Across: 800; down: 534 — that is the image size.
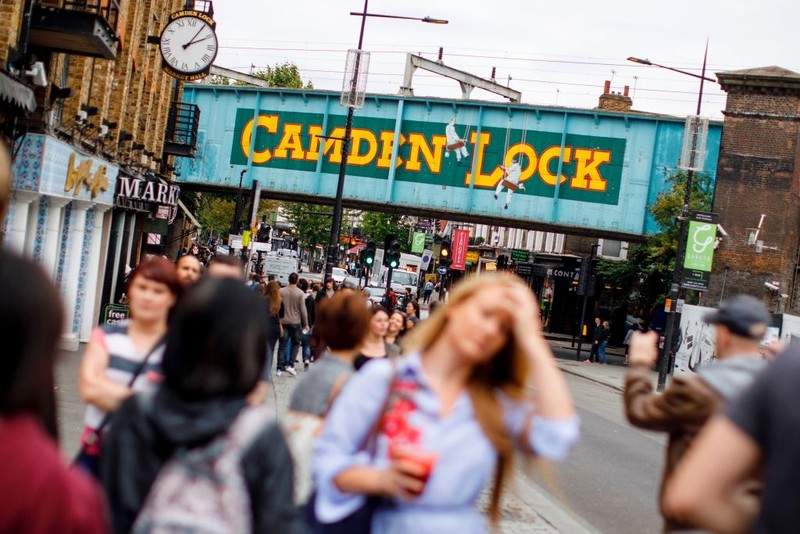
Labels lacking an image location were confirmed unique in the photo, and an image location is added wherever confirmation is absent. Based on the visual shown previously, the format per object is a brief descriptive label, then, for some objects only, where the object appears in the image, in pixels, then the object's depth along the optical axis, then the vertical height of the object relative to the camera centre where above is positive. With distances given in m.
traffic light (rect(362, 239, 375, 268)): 32.32 -0.03
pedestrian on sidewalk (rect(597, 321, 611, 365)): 37.82 -2.05
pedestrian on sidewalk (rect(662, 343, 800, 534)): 2.31 -0.36
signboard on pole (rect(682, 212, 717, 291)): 29.11 +1.42
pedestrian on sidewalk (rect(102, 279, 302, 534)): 2.86 -0.57
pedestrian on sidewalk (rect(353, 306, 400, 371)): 7.79 -0.68
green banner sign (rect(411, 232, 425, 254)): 68.75 +1.08
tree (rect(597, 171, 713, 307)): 34.66 +1.40
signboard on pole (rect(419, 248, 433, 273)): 50.59 +0.03
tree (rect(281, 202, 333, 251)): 90.50 +1.62
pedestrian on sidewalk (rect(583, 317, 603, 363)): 37.78 -2.05
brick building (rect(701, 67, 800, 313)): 37.22 +4.31
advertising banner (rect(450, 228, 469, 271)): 59.00 +0.94
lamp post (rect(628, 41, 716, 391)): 28.55 +0.36
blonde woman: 3.28 -0.47
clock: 23.86 +4.09
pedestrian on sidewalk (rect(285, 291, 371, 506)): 4.86 -0.62
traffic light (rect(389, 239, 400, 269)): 31.89 +0.08
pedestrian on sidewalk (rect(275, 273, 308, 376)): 18.75 -1.33
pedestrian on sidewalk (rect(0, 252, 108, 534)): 2.04 -0.44
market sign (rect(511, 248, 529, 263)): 59.06 +1.00
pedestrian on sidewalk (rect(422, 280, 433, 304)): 61.14 -1.83
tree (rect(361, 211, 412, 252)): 75.12 +2.08
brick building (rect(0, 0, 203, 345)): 15.40 +1.32
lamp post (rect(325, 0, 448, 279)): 26.68 +1.63
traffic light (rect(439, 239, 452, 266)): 42.91 +0.43
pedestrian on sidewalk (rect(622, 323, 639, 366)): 39.81 -1.99
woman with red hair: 4.52 -0.59
